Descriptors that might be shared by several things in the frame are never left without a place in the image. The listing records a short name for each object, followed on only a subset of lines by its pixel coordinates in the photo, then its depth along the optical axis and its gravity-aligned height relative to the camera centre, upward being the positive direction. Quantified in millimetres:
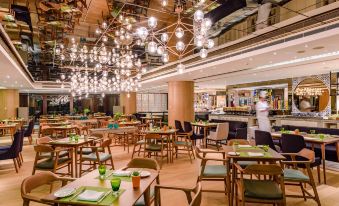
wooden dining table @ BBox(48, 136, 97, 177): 4652 -727
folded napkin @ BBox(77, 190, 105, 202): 1917 -716
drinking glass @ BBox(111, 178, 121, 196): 2072 -672
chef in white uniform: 7254 -254
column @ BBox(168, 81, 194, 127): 11578 +155
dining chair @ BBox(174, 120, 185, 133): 8462 -783
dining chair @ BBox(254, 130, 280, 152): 5277 -728
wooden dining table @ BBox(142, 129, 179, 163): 6367 -763
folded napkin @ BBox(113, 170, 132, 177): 2535 -704
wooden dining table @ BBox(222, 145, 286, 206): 3289 -695
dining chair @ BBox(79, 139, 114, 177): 4672 -1003
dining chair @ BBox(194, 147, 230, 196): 3553 -984
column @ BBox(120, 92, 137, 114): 19938 +33
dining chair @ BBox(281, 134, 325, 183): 4596 -750
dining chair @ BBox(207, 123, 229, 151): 7449 -870
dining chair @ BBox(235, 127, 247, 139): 7170 -818
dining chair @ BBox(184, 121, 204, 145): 7617 -836
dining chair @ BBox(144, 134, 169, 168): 5586 -959
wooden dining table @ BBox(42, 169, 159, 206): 1903 -728
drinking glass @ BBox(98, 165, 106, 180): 2539 -674
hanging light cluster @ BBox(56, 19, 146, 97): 6211 +1436
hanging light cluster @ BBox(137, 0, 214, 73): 3971 +1229
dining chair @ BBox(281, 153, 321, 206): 3338 -978
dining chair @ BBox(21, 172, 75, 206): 2174 -770
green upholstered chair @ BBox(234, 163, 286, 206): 2662 -954
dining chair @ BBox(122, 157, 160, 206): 3029 -722
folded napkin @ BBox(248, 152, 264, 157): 3380 -680
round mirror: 10836 +396
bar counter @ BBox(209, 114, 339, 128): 7516 -547
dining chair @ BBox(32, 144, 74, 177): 4270 -1021
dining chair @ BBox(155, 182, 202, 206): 1970 -792
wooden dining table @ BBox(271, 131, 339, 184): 4723 -683
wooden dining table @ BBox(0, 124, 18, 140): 9494 -840
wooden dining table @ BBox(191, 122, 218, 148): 8094 -668
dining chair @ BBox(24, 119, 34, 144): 9266 -1011
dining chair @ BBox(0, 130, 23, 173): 5473 -1035
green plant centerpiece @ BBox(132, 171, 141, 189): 2191 -668
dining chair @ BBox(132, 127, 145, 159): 6384 -931
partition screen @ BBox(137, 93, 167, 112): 22500 +218
